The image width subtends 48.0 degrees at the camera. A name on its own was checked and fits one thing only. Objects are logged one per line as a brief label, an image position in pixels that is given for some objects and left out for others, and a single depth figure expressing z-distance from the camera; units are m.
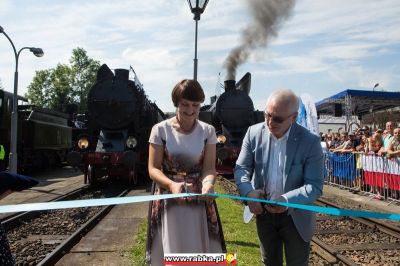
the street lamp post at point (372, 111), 25.46
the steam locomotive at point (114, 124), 13.71
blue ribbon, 2.69
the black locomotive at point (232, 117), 17.06
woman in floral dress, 2.94
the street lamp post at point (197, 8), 8.54
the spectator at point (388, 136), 11.08
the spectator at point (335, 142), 16.93
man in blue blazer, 2.92
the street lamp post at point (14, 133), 15.29
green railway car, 17.95
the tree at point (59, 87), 68.81
